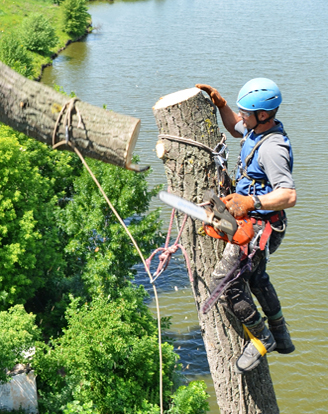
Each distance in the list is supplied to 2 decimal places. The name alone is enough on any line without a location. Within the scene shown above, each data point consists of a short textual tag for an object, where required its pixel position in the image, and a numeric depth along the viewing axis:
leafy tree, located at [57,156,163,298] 22.52
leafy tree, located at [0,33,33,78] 60.94
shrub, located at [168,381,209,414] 16.20
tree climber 8.37
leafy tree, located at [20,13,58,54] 75.44
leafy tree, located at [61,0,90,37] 89.62
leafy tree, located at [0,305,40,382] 15.59
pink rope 9.15
